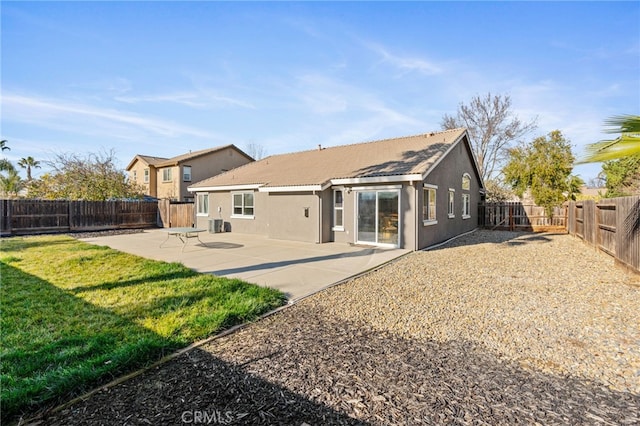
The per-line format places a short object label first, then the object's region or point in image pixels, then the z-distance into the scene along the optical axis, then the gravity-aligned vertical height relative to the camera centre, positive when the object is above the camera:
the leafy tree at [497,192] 26.25 +1.24
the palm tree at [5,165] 25.88 +3.88
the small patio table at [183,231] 11.45 -0.88
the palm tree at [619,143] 3.01 +0.67
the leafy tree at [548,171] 18.61 +2.17
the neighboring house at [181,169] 28.50 +3.97
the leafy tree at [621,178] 18.41 +1.77
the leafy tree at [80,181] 23.72 +2.24
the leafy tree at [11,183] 25.16 +2.29
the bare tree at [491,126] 28.81 +7.74
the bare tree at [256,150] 49.91 +9.58
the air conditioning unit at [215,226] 17.50 -1.06
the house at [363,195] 11.80 +0.59
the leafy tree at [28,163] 39.44 +6.05
